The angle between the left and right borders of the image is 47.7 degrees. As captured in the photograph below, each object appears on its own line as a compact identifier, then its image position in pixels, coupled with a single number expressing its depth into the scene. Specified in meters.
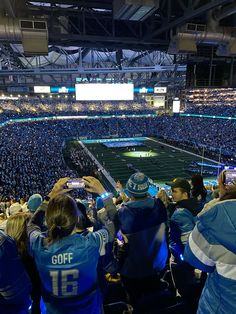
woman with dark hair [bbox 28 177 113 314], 1.79
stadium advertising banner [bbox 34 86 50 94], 42.19
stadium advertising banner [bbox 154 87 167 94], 48.56
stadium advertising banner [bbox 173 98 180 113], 47.12
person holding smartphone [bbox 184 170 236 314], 1.40
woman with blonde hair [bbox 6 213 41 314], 2.27
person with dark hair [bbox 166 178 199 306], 2.66
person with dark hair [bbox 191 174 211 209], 3.62
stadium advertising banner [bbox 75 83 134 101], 37.09
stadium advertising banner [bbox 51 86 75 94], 44.81
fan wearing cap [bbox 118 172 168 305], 2.46
